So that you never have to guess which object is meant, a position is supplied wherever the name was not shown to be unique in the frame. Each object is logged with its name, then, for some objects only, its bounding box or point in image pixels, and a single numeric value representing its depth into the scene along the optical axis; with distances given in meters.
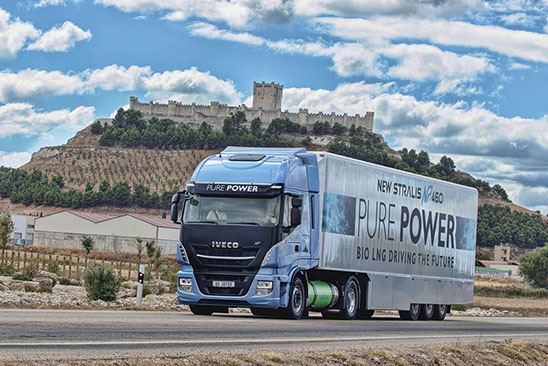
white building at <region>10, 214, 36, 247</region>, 145.38
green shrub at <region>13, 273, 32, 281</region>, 48.81
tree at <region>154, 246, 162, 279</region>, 66.41
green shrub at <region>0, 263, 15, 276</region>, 53.53
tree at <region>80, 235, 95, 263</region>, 79.06
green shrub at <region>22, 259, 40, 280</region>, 51.31
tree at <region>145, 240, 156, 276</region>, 76.26
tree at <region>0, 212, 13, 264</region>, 68.84
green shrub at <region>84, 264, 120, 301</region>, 36.00
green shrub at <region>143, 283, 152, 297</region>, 44.53
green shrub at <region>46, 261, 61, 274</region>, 61.27
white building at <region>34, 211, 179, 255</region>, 131.25
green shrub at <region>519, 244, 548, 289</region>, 140.25
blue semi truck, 27.64
